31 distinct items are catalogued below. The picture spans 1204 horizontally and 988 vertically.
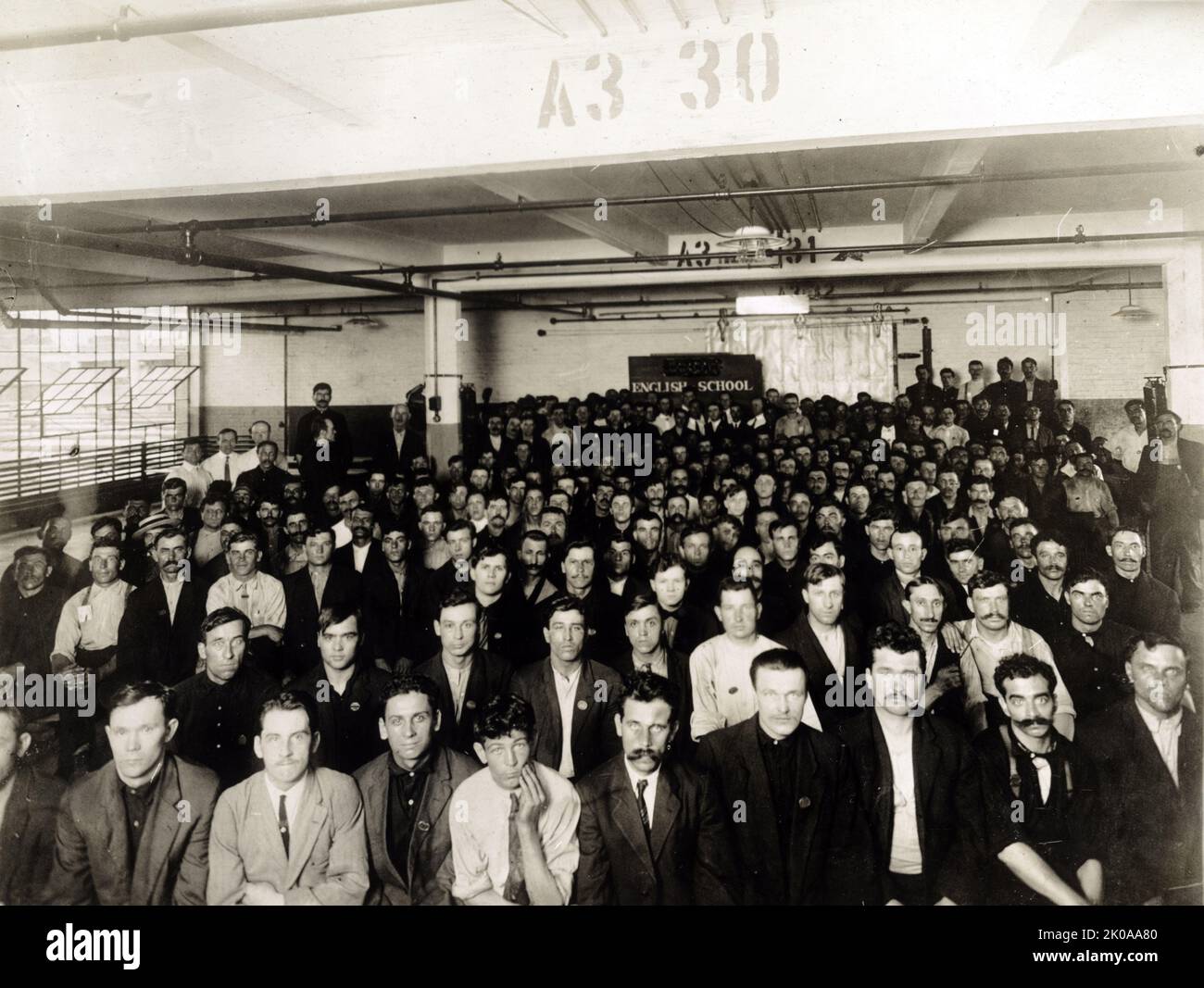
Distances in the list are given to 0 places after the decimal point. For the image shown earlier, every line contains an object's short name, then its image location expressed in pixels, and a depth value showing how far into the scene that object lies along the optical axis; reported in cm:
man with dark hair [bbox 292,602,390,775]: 346
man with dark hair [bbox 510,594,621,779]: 341
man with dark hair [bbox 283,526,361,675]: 430
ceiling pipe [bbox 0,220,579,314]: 382
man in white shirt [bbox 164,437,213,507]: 657
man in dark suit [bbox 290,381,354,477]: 720
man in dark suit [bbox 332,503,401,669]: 430
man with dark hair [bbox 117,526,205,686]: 405
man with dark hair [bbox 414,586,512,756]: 351
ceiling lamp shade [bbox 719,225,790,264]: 486
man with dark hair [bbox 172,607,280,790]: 348
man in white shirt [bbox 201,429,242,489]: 685
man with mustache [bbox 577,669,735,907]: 297
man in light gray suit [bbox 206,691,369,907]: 304
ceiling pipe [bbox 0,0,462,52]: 235
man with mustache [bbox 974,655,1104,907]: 288
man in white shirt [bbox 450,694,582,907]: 301
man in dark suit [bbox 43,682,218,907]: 308
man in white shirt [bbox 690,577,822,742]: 353
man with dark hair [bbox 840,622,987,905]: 293
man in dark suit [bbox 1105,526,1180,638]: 375
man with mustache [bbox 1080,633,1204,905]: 290
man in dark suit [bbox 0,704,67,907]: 314
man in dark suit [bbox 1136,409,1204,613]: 383
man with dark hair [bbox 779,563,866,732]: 352
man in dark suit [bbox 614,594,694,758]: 355
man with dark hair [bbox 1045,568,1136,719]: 345
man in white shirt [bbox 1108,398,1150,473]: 685
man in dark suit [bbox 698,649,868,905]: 298
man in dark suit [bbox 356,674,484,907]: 308
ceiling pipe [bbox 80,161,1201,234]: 371
